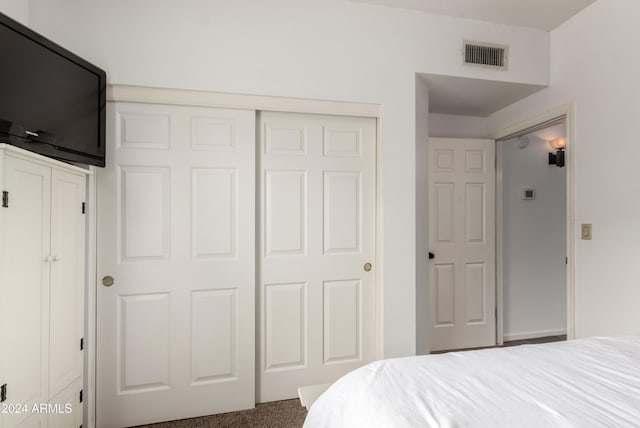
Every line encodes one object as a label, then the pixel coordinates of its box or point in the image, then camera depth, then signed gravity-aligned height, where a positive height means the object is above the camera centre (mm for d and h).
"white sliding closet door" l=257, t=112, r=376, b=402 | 2246 -240
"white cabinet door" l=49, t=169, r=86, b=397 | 1561 -333
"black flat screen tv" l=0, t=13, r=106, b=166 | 1388 +564
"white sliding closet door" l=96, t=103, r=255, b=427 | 1983 -309
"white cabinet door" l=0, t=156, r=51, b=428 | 1263 -292
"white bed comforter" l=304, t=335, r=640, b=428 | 836 -521
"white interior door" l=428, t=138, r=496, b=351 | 3123 -268
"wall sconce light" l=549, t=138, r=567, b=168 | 3410 +658
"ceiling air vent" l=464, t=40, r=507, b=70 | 2461 +1224
